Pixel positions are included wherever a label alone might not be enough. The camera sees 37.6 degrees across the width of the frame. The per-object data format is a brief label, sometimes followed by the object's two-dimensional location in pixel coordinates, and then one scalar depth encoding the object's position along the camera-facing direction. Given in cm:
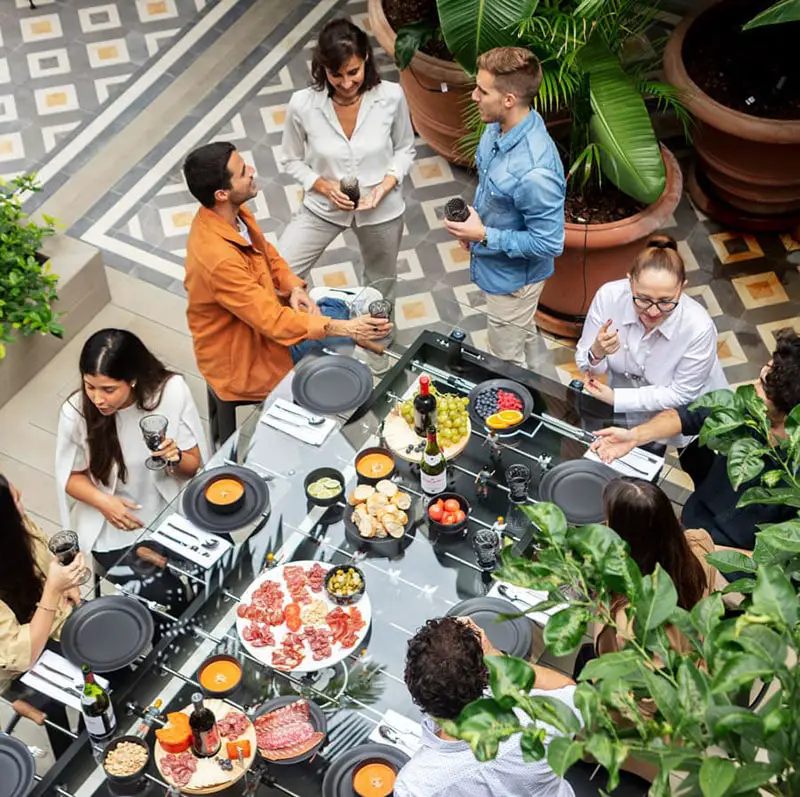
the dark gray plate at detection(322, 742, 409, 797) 282
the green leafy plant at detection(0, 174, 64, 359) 494
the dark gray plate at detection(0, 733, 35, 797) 289
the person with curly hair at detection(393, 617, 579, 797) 252
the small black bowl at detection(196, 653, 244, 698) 302
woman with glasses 363
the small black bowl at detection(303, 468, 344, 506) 341
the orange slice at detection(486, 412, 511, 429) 354
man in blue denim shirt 396
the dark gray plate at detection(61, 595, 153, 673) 311
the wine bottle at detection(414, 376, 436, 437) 345
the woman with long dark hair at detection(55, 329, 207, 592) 357
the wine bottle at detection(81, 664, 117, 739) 292
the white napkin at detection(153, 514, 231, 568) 330
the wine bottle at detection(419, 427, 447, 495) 338
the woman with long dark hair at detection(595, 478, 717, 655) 288
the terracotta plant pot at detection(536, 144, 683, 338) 499
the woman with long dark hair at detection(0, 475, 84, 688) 323
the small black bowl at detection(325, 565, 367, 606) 315
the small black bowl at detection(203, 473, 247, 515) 339
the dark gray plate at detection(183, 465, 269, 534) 338
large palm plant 462
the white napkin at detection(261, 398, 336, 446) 357
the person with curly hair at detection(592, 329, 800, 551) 318
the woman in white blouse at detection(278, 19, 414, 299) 431
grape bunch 348
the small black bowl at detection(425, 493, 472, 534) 328
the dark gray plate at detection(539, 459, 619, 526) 332
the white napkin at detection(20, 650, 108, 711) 307
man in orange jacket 385
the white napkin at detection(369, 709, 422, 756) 291
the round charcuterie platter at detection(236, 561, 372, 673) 306
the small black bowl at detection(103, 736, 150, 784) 286
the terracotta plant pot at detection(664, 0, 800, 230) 521
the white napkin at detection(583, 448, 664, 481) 346
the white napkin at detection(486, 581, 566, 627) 312
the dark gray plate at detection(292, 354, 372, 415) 364
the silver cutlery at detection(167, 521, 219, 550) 334
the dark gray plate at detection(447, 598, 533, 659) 306
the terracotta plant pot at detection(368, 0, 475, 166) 551
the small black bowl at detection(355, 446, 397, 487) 344
